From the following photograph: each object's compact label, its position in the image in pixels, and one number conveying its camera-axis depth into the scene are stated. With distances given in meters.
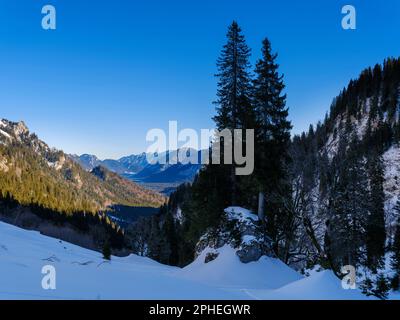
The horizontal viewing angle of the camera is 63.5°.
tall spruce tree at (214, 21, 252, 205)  28.19
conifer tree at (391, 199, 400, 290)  32.91
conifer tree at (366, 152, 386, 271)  39.54
